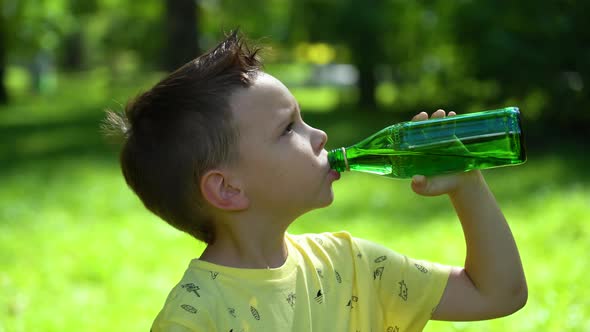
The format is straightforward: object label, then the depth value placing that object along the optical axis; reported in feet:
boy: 6.68
